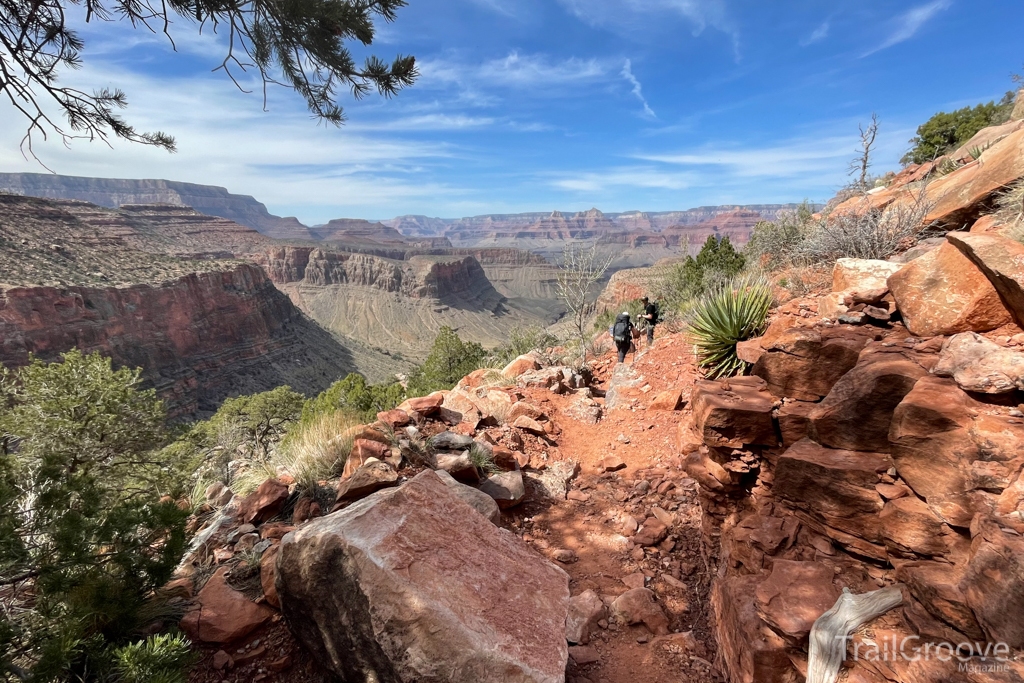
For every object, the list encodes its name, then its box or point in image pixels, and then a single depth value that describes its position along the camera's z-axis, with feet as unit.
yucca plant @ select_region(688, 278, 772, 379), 20.74
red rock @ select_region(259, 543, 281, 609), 10.26
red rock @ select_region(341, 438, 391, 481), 15.69
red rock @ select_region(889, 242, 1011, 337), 9.62
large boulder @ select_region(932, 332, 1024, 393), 7.55
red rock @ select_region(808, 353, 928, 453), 8.93
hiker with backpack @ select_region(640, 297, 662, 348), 35.24
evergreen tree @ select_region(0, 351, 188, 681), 7.02
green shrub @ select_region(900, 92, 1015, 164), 51.13
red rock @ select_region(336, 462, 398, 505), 13.62
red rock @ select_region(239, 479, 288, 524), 13.60
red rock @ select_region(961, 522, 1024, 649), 5.57
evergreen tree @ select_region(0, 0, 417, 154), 11.51
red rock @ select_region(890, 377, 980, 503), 7.44
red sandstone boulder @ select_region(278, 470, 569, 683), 7.80
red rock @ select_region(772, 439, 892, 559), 8.57
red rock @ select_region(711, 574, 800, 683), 8.07
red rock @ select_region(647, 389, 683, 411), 23.63
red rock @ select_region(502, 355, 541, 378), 33.00
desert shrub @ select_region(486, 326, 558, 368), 51.47
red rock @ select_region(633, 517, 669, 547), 14.30
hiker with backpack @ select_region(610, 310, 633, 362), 32.01
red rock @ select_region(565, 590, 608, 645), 10.74
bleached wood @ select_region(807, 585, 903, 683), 7.16
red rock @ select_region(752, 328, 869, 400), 11.12
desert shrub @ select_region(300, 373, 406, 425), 38.68
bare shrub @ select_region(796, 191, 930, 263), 20.03
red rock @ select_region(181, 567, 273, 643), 9.42
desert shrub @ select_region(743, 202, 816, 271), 30.48
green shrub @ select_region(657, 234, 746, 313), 39.96
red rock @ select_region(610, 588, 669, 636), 11.12
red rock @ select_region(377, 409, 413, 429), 20.07
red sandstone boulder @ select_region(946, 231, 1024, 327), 8.96
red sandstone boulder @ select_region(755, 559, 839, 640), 7.96
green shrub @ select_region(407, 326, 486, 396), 51.85
